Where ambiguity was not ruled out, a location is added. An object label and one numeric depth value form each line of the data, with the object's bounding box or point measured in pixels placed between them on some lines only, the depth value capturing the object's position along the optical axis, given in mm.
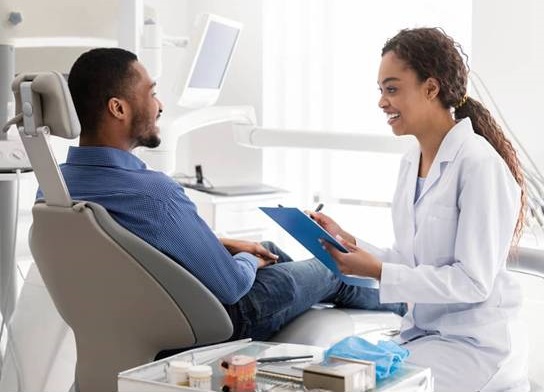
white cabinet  5553
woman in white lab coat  3370
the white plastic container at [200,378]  2853
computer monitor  5045
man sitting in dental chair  3437
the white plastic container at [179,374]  2882
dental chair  3263
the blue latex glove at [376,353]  2926
